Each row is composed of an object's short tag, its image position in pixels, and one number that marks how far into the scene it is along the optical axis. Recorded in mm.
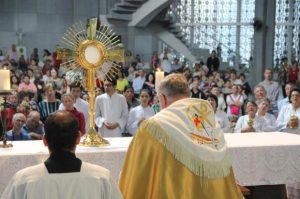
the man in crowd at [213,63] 17453
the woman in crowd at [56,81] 12486
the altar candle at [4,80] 4320
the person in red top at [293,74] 15297
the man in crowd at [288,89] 8903
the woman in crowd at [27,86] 11470
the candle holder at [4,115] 4316
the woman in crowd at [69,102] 6422
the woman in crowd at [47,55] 16569
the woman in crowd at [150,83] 12802
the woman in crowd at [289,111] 7436
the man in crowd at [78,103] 7770
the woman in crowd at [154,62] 16653
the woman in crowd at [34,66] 14134
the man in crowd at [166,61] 16906
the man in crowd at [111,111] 7488
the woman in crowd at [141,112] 7867
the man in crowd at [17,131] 6160
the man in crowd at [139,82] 14188
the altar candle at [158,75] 4328
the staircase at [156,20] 16484
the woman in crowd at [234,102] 10634
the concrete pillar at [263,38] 15266
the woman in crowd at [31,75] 12884
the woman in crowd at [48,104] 8312
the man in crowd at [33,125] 6742
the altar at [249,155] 4500
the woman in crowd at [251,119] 7180
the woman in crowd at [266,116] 7334
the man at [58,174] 2613
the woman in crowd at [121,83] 13089
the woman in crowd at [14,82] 11116
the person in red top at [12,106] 7340
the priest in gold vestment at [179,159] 3395
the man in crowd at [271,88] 11594
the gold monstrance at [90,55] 4676
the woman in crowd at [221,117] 7849
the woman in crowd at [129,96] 10438
